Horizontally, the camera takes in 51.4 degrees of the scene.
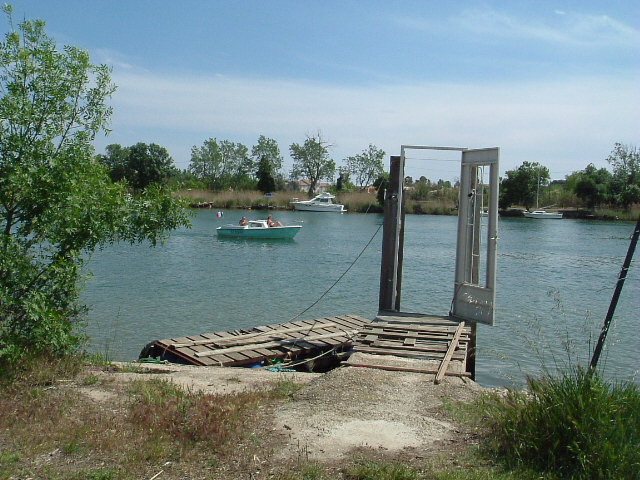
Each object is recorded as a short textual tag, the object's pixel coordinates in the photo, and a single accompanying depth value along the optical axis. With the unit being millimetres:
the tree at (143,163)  76625
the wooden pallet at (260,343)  10430
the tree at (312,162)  111000
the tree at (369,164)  111875
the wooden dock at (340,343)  8969
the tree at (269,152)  107125
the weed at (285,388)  6926
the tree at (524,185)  84188
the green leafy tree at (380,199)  71862
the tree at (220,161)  111500
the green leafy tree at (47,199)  6758
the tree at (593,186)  80125
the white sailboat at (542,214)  78000
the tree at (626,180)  78500
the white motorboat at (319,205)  83375
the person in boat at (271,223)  44169
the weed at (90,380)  7058
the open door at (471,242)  10648
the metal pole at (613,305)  5543
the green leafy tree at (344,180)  110250
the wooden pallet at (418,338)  8883
